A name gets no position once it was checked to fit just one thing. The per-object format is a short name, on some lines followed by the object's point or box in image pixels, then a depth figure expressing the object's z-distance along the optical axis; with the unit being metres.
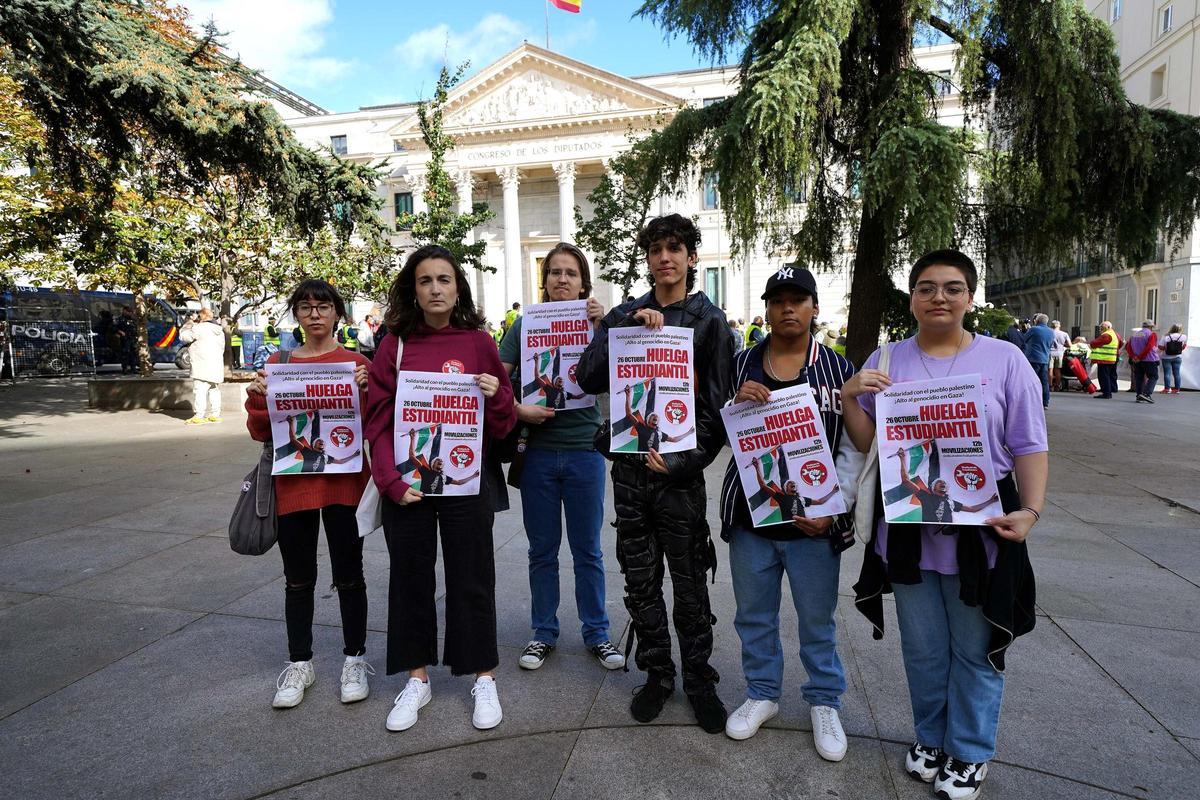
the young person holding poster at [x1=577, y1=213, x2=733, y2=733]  2.84
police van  22.66
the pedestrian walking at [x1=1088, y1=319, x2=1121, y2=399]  17.06
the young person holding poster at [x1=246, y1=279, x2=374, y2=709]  3.10
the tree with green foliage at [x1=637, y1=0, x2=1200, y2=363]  8.29
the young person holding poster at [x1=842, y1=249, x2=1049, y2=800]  2.26
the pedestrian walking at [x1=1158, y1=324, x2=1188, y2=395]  18.95
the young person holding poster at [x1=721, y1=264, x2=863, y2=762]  2.59
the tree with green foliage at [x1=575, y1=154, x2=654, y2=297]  20.39
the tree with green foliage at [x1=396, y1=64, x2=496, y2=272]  15.89
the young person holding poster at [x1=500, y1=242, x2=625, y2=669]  3.37
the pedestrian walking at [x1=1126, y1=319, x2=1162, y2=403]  16.30
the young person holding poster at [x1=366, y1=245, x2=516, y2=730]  2.93
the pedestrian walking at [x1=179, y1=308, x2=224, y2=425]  12.15
